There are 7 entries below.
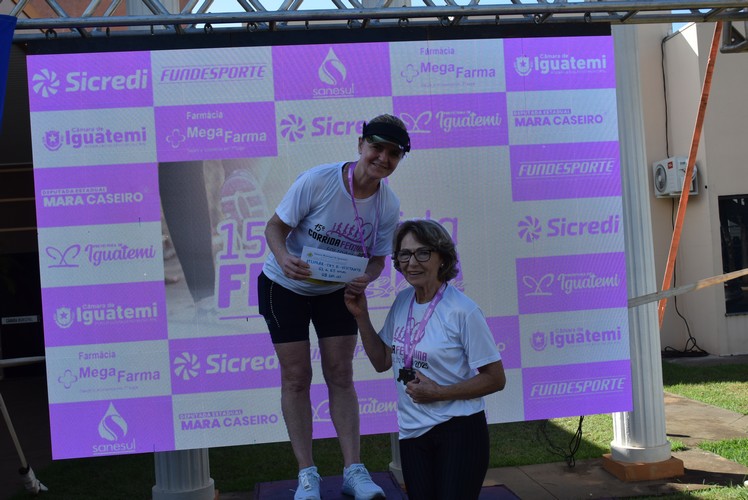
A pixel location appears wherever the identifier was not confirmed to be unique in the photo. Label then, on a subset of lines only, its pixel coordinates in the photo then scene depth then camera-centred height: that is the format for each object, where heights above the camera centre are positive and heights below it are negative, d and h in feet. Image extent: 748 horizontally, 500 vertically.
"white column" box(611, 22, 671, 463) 15.69 -0.38
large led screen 12.55 +0.94
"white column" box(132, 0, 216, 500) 14.39 -3.75
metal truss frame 11.45 +3.84
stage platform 10.69 -3.32
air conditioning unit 30.50 +2.71
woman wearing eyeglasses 7.86 -1.20
